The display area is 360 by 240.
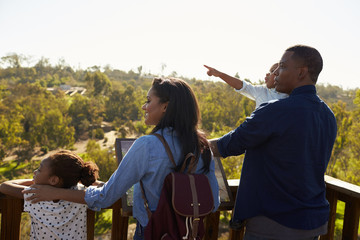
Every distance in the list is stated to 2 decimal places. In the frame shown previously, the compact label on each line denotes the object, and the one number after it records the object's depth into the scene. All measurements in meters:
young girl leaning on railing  1.51
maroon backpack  1.23
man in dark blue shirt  1.40
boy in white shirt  2.11
